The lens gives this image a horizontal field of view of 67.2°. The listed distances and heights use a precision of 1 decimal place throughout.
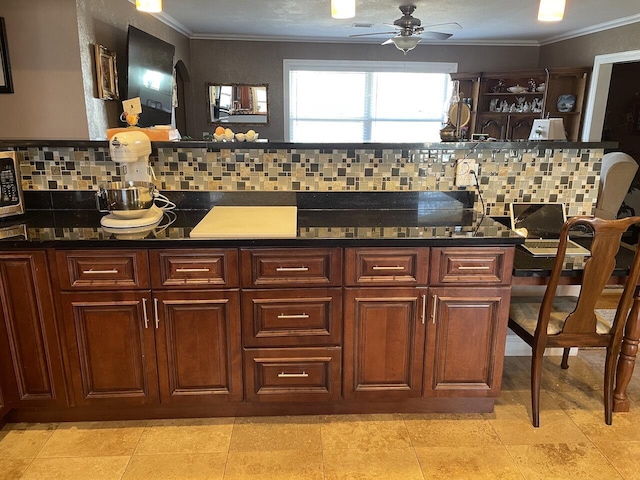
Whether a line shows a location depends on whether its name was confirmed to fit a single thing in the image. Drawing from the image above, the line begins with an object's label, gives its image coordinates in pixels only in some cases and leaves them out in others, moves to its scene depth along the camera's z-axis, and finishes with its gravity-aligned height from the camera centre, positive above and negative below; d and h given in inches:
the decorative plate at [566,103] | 231.3 +12.9
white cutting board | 72.1 -15.0
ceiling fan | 164.1 +33.7
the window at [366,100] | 267.4 +15.9
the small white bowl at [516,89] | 249.9 +20.8
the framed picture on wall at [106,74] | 138.0 +15.7
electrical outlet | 91.2 -7.9
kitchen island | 72.4 -29.2
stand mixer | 75.5 -10.3
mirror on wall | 257.1 +13.1
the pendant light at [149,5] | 71.9 +18.0
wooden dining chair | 70.6 -30.5
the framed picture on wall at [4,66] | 126.9 +15.9
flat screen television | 153.6 +18.0
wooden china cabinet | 233.3 +15.1
